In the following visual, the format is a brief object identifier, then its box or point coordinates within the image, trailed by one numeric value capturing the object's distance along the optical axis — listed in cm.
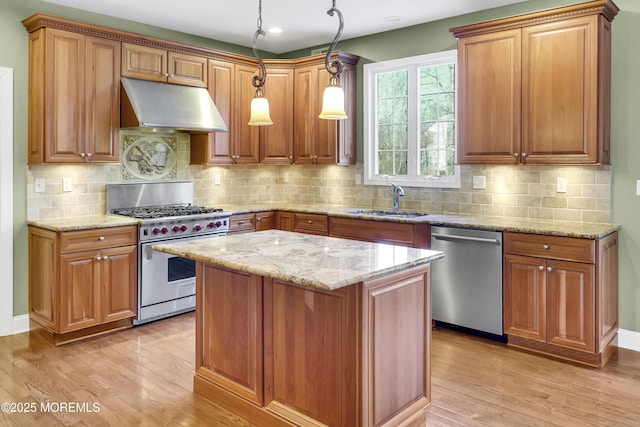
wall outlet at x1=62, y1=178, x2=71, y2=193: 439
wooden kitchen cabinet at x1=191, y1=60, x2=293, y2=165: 522
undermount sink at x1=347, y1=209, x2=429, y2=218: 488
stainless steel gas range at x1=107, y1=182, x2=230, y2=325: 436
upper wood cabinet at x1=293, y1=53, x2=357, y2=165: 529
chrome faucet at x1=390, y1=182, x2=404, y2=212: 492
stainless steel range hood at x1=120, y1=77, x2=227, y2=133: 437
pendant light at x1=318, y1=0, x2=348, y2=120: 262
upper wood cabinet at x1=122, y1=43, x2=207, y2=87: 450
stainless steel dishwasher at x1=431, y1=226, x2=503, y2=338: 388
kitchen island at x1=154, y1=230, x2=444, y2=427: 228
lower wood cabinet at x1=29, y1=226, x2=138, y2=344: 388
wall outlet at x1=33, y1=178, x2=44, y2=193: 424
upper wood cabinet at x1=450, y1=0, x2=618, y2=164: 359
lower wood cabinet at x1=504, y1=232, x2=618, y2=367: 344
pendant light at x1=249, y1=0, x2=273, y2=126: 294
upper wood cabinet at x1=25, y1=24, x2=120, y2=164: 402
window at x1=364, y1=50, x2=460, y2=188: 481
